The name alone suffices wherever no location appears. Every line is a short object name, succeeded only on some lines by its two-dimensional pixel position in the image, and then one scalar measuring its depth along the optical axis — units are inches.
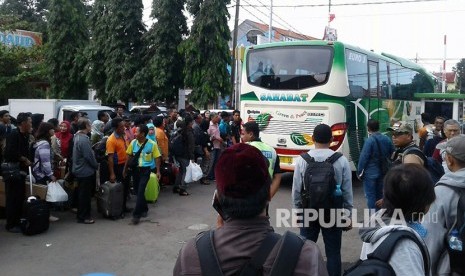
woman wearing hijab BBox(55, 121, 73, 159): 332.2
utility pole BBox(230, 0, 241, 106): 892.0
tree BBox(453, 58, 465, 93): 2465.7
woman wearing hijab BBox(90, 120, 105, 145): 398.0
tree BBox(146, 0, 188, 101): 844.0
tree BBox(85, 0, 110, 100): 901.2
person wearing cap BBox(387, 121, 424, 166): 214.4
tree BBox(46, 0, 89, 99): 975.6
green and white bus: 408.5
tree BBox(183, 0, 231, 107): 820.6
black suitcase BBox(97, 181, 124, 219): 313.3
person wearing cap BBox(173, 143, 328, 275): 68.8
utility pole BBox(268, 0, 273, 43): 1007.0
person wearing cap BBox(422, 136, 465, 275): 118.1
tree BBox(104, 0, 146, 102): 876.0
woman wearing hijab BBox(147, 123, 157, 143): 347.1
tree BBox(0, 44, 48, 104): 858.1
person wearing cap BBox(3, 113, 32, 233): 268.8
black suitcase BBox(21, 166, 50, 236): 269.9
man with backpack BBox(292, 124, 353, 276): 178.2
